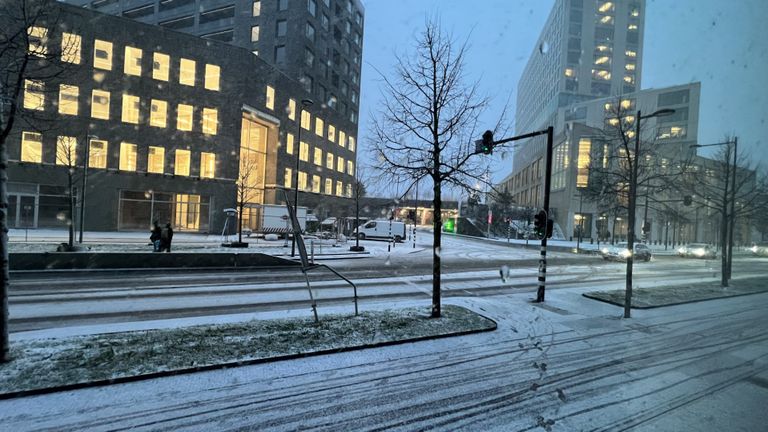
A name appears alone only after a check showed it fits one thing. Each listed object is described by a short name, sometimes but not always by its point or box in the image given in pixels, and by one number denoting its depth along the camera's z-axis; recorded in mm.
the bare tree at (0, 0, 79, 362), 4874
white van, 36000
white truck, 28906
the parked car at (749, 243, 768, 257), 39891
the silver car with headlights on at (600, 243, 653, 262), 26859
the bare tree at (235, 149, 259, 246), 31514
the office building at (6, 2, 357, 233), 27812
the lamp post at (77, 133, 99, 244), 18914
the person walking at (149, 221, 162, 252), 16891
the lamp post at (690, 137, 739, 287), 14734
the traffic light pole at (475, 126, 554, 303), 9430
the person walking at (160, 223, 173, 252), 16547
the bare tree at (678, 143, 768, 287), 15176
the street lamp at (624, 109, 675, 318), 9312
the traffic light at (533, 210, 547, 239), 10389
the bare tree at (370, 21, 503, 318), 8281
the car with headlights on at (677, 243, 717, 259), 33156
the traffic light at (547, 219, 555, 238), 10446
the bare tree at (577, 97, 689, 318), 9352
